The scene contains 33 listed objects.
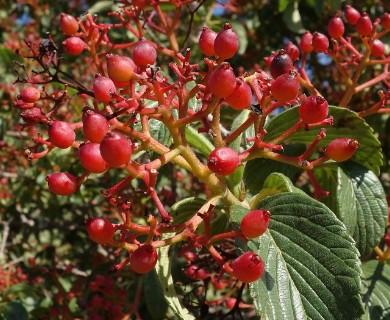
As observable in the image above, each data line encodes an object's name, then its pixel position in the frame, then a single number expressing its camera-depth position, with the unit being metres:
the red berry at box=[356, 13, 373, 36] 0.21
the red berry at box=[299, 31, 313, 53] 0.22
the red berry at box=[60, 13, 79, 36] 0.19
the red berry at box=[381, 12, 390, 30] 0.22
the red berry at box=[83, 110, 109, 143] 0.12
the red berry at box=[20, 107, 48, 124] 0.15
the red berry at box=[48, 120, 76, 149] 0.13
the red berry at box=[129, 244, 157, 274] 0.12
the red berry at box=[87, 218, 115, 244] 0.13
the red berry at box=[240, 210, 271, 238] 0.12
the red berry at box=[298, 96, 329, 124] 0.13
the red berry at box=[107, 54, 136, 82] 0.13
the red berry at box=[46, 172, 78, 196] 0.13
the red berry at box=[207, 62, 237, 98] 0.12
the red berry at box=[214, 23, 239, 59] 0.13
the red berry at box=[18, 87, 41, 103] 0.16
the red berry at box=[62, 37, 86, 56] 0.19
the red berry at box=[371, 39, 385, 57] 0.21
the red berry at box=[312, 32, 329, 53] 0.20
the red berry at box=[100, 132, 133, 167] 0.11
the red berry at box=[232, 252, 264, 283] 0.12
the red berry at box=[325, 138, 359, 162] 0.14
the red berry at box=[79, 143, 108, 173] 0.12
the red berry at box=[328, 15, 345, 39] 0.22
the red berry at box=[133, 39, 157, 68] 0.14
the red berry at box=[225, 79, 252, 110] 0.13
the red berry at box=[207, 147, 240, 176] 0.12
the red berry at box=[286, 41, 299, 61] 0.18
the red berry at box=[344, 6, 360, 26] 0.24
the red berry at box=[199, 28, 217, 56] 0.15
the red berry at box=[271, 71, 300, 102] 0.13
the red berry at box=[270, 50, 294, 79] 0.14
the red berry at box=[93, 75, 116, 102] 0.13
